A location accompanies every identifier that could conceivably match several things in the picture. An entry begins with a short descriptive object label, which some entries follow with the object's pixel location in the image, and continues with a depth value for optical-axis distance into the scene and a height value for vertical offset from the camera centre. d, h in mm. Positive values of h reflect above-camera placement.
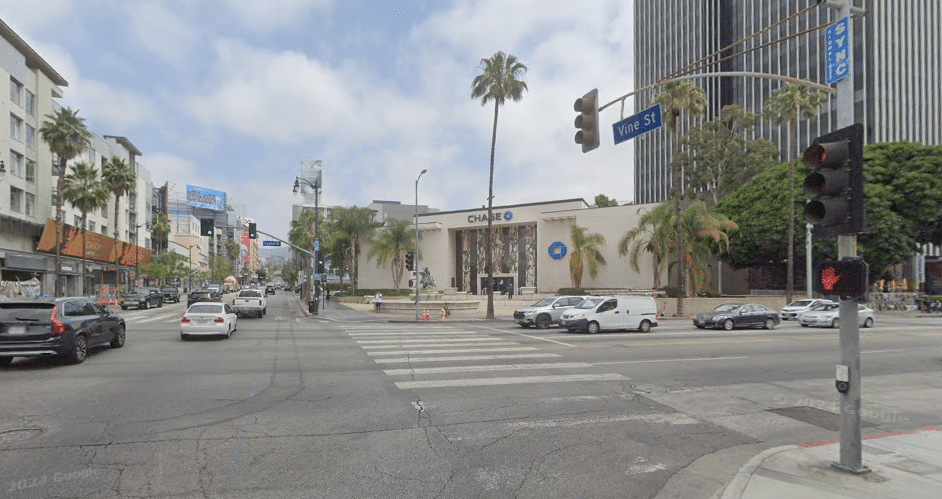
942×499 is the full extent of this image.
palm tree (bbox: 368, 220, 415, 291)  55531 +2186
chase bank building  48369 +1615
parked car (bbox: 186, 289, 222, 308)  43069 -2609
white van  22078 -2076
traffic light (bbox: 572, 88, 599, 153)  10344 +2733
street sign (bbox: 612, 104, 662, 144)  10492 +2746
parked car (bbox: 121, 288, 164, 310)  41406 -2733
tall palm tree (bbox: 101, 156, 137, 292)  50281 +8046
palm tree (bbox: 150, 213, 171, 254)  78812 +5241
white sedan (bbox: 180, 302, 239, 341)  18562 -1963
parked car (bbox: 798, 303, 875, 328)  27766 -2709
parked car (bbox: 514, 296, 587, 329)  24922 -2209
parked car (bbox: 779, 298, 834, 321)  32741 -2722
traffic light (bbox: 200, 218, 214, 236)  29955 +2002
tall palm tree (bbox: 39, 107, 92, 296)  40188 +9334
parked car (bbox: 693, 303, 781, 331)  25531 -2506
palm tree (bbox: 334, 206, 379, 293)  58625 +4238
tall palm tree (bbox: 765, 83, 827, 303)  37906 +10992
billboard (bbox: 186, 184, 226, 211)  151125 +18357
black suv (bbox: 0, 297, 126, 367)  11914 -1492
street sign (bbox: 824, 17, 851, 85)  6273 +2501
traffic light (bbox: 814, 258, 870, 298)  5567 -142
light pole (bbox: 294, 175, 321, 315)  36906 +114
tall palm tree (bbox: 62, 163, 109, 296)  45562 +6168
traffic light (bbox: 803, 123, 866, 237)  5699 +859
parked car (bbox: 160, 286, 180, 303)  55550 -3149
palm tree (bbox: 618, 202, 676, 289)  39281 +2002
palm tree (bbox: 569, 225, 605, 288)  46262 +913
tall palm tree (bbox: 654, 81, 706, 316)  33438 +10020
